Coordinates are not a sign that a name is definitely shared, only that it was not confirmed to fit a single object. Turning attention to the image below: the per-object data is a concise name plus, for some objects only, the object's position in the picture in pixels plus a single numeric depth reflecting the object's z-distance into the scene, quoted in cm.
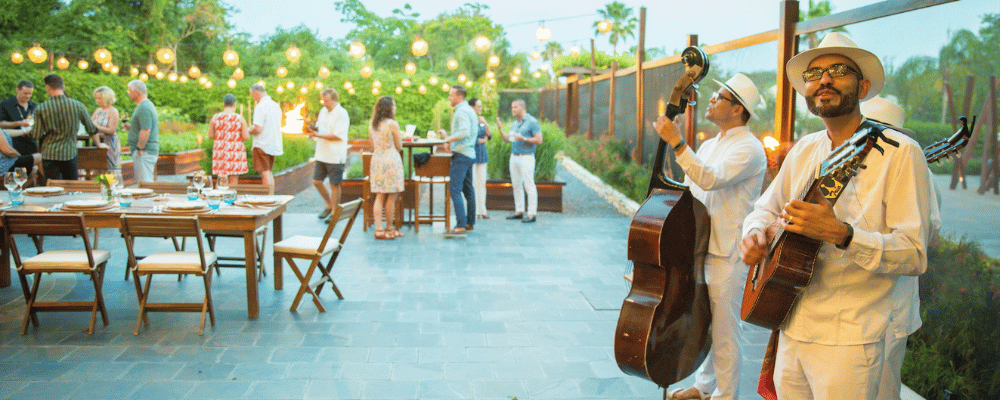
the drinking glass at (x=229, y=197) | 516
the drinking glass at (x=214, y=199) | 498
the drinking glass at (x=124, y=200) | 504
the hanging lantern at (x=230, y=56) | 1175
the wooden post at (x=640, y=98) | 1105
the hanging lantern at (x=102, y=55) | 1274
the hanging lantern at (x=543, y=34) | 1433
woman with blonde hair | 894
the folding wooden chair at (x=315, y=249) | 511
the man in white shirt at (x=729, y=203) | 306
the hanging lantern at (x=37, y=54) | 1238
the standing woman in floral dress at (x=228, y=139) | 882
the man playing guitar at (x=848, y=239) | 181
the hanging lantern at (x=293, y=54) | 1136
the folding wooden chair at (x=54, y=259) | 446
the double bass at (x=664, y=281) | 277
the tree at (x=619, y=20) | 3894
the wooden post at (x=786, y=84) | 530
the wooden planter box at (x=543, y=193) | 1023
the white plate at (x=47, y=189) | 563
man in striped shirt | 761
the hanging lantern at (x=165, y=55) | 1165
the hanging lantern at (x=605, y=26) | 1324
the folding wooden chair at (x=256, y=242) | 587
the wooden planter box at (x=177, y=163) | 1434
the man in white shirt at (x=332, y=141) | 857
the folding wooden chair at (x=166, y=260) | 449
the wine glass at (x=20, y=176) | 502
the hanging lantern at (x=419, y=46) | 1127
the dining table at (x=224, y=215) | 481
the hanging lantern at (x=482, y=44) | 1144
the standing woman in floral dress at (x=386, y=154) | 767
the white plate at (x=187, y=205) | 494
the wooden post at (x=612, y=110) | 1415
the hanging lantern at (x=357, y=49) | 1103
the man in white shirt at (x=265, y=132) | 876
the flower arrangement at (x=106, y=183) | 510
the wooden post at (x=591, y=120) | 1691
